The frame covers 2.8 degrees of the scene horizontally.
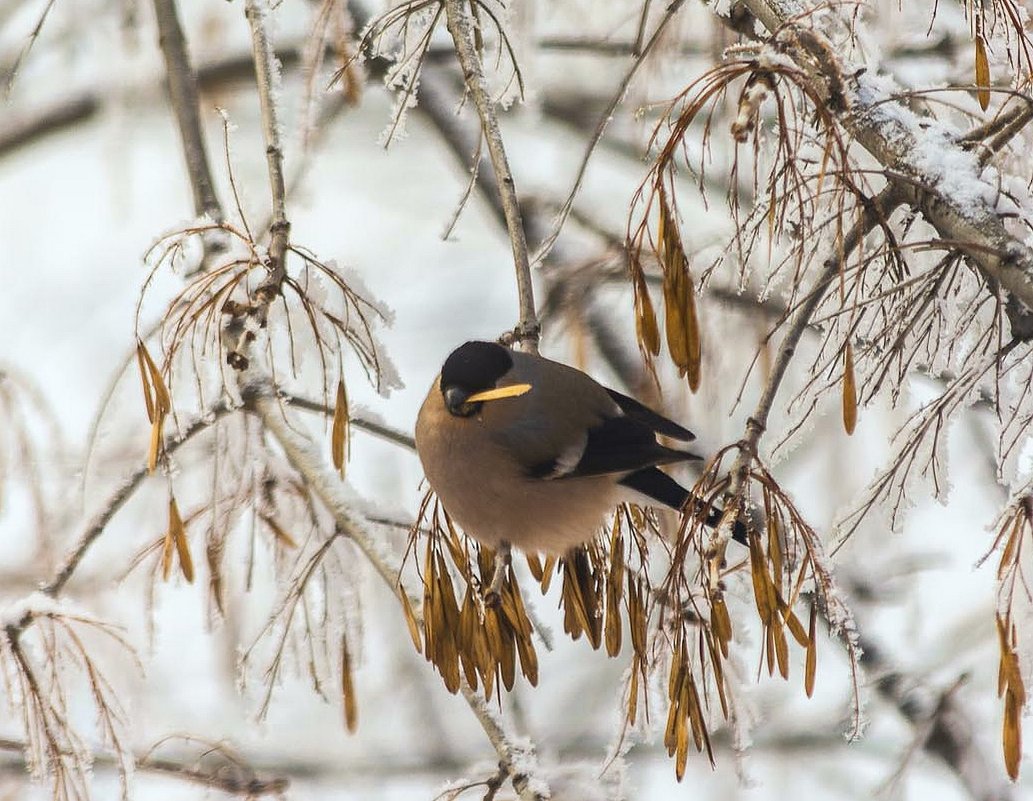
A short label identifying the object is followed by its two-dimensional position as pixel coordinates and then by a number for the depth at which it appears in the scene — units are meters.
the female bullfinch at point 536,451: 7.09
